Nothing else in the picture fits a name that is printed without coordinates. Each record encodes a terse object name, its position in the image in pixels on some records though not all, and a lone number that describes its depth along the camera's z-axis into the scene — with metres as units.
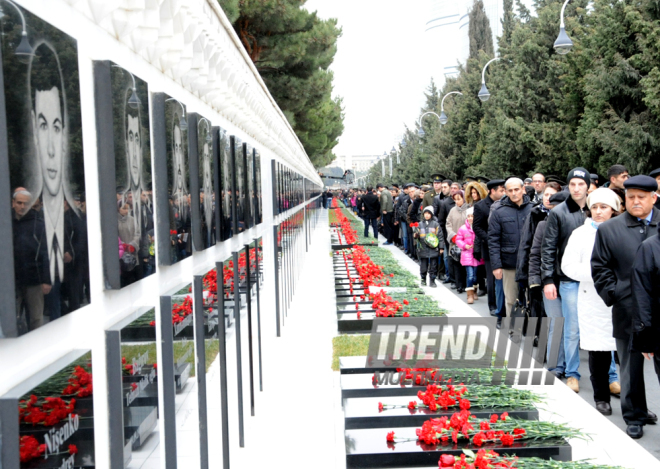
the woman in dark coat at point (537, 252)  7.62
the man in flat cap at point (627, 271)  5.47
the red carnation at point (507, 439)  4.60
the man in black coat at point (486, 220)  10.48
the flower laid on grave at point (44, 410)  1.49
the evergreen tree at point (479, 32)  44.94
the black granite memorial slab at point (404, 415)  5.29
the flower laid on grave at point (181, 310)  3.06
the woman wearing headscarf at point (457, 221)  12.88
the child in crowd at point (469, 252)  12.05
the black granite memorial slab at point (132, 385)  2.15
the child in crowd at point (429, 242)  13.77
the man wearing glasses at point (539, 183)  11.35
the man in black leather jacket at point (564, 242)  7.01
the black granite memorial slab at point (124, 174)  2.13
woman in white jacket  6.11
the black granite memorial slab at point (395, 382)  6.05
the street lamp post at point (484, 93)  24.65
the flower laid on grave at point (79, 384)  1.76
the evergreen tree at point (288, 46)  19.56
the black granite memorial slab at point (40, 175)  1.43
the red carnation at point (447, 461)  4.29
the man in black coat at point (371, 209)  27.00
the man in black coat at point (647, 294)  4.88
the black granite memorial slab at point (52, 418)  1.42
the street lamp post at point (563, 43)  16.08
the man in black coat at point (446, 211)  14.64
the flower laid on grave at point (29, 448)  1.45
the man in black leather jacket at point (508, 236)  9.18
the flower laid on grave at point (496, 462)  4.16
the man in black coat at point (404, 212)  21.58
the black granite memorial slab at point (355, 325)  9.16
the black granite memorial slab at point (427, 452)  4.59
